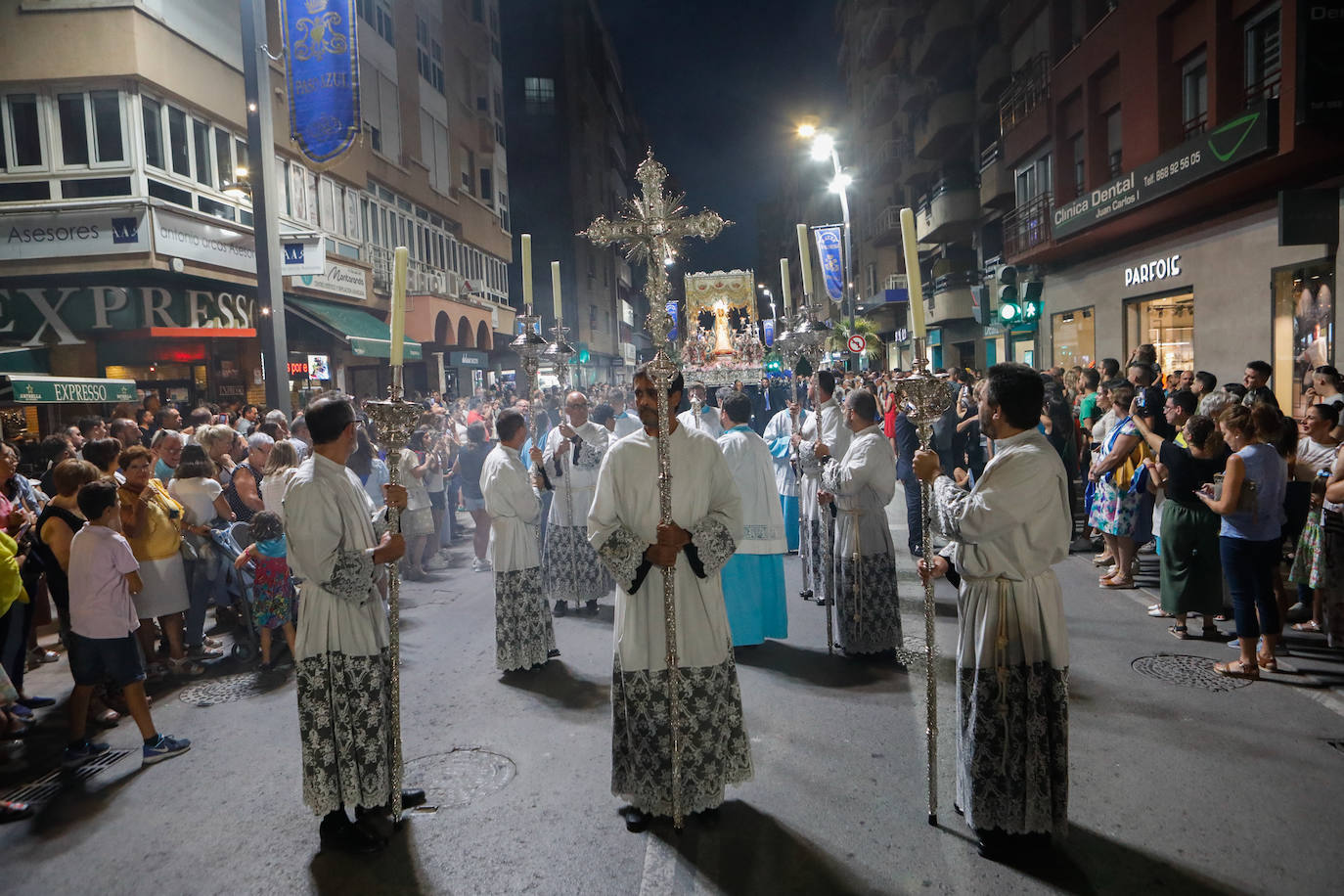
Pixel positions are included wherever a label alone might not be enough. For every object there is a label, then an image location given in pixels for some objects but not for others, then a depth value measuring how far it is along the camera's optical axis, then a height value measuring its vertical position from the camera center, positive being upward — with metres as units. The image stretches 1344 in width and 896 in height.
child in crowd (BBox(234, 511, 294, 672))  6.98 -1.29
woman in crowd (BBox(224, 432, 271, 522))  7.69 -0.53
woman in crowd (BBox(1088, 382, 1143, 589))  8.41 -1.08
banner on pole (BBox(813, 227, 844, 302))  21.92 +3.73
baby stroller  7.35 -1.38
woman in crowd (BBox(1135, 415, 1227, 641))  6.52 -1.17
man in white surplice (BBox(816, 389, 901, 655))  6.64 -1.30
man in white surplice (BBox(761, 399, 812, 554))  9.78 -0.63
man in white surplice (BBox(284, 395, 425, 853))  4.04 -1.06
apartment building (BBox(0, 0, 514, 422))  14.06 +4.06
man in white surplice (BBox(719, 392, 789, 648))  6.99 -1.20
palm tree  34.78 +2.68
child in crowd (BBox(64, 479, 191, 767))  5.14 -1.15
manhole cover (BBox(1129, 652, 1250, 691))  5.89 -2.12
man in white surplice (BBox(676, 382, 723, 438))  10.76 -0.17
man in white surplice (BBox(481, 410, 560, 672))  6.73 -1.25
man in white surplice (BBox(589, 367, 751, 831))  4.23 -1.17
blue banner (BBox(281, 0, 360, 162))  11.27 +4.68
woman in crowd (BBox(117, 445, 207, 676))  6.56 -0.89
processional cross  4.54 +1.00
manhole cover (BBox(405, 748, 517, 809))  4.68 -2.11
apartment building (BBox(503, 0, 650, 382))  56.41 +18.43
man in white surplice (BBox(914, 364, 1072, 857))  3.74 -1.09
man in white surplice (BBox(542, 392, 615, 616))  8.51 -1.23
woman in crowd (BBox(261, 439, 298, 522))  7.20 -0.41
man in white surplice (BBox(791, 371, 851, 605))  7.37 -0.69
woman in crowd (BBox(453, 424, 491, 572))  11.09 -0.91
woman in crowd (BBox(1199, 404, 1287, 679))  5.78 -0.98
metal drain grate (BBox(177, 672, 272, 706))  6.41 -2.06
